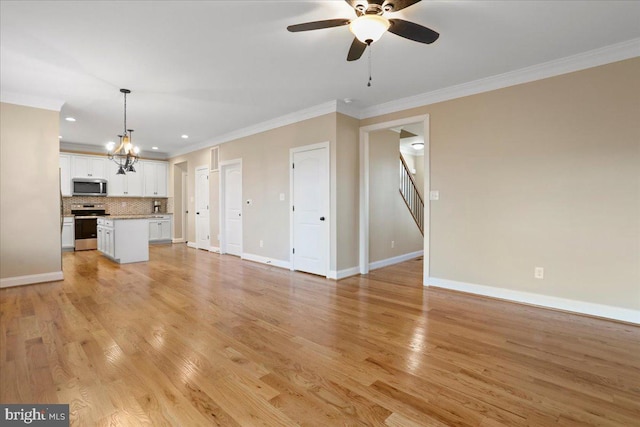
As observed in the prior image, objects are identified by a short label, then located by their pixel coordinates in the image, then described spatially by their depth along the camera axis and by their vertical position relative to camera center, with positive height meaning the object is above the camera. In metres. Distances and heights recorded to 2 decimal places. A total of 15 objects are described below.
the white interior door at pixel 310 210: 4.80 -0.06
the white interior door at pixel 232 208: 6.60 -0.03
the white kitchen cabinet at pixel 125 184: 8.23 +0.67
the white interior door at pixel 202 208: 7.68 -0.03
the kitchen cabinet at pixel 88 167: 7.66 +1.07
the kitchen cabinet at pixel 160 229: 8.59 -0.64
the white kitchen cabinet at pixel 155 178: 8.80 +0.89
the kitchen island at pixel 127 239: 5.86 -0.63
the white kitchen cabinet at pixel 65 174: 7.45 +0.85
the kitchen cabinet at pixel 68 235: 7.34 -0.66
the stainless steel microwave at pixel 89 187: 7.65 +0.54
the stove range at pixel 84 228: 7.46 -0.50
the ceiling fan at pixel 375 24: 1.99 +1.26
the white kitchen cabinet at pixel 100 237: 6.74 -0.67
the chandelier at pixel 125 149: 4.56 +0.94
